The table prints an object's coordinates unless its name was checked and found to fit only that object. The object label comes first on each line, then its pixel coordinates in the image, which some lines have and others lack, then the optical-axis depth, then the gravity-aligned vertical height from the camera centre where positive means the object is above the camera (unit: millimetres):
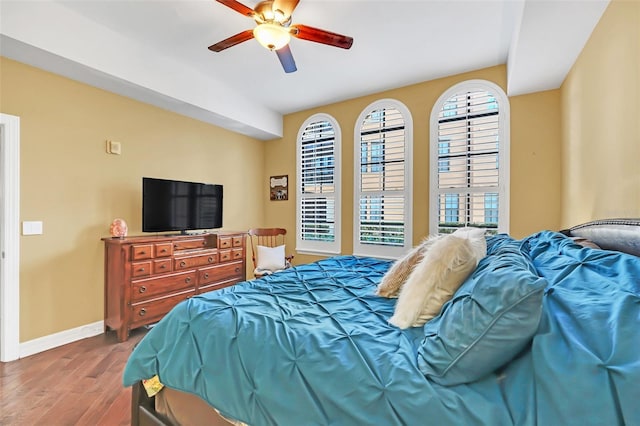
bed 697 -483
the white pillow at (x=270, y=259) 3814 -625
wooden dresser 2834 -680
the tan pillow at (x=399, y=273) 1716 -372
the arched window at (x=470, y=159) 3266 +630
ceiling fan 1971 +1322
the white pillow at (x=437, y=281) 1231 -296
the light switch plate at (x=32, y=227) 2545 -146
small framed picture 4859 +407
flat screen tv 3258 +73
